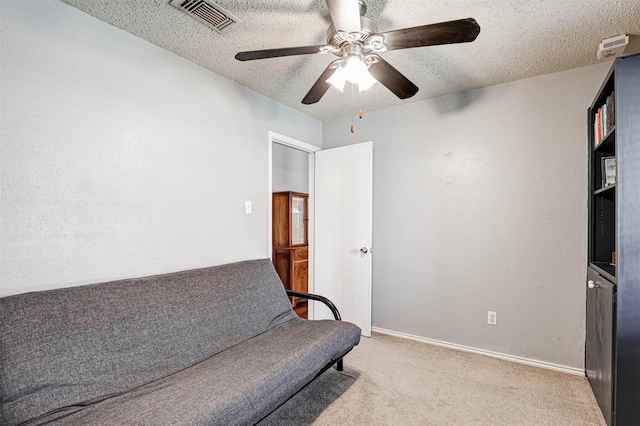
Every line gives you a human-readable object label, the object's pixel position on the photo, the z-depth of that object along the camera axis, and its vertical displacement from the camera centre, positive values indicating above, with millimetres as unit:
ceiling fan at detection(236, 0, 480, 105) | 1404 +836
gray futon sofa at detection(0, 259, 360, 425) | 1311 -767
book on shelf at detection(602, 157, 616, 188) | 2066 +275
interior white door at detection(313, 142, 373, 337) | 3318 -199
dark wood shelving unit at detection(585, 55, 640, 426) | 1621 -309
